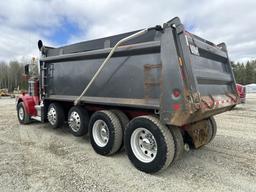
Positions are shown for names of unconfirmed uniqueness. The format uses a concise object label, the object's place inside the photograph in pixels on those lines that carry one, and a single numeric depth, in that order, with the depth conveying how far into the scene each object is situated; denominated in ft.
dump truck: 10.83
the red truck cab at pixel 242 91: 42.92
